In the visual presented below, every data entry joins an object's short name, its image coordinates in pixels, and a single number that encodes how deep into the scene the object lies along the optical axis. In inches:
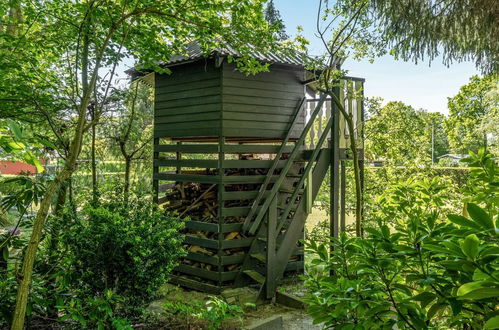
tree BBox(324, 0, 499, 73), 159.3
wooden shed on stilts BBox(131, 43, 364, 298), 175.9
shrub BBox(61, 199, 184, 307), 98.1
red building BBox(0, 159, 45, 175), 460.6
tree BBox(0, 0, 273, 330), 120.8
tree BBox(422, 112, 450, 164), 1112.2
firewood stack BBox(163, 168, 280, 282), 192.2
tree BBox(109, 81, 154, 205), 219.0
